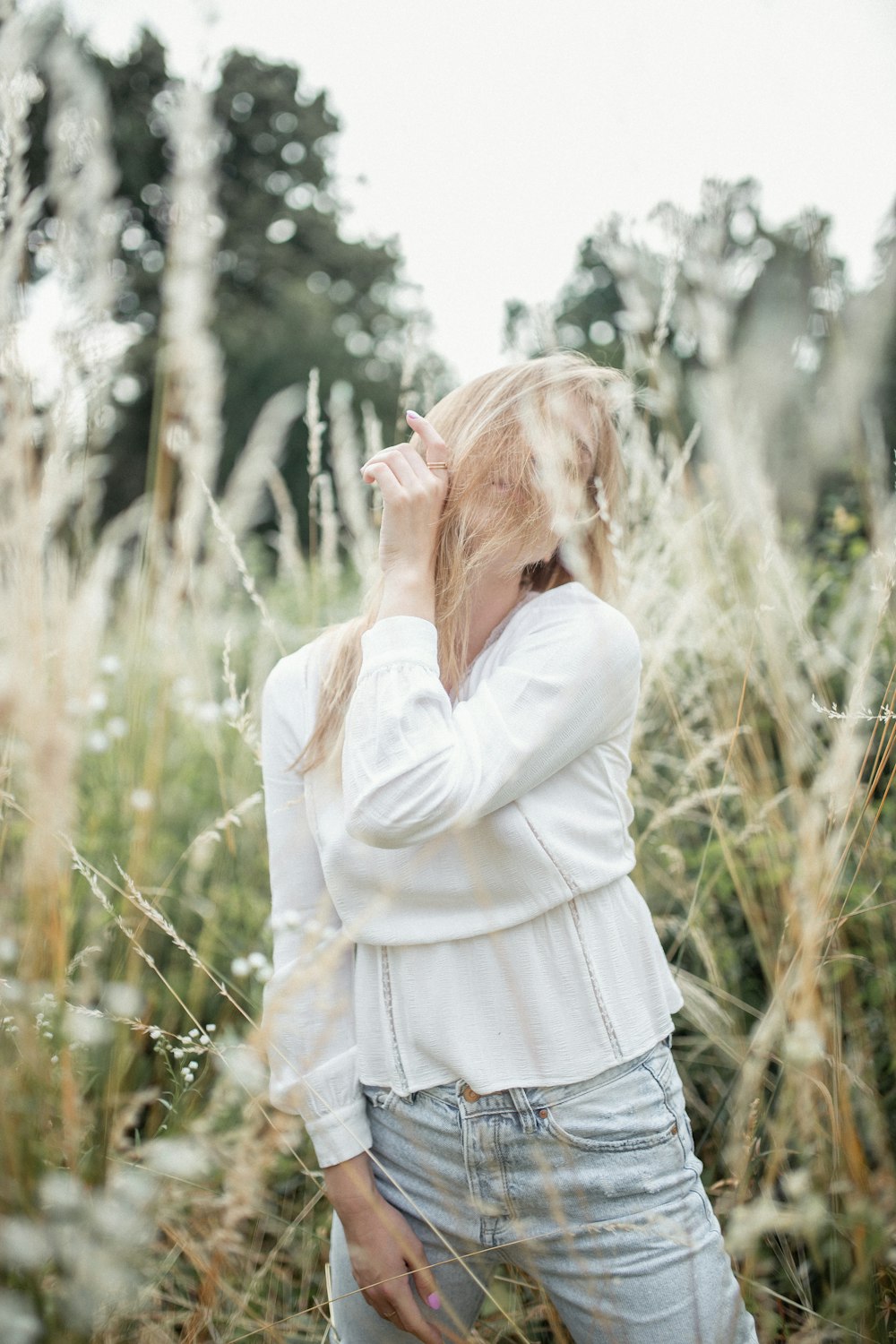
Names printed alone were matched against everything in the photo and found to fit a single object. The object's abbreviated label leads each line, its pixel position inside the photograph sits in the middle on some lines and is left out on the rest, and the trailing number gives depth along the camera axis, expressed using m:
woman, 0.92
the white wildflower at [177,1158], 0.78
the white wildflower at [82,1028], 0.87
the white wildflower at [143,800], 0.97
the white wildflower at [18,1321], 0.65
